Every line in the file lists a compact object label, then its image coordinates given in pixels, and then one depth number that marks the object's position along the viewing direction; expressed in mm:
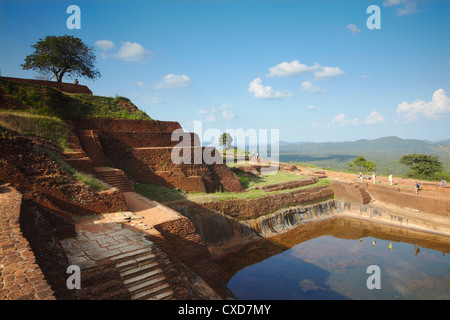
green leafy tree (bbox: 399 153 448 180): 23839
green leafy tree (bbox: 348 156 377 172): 26600
